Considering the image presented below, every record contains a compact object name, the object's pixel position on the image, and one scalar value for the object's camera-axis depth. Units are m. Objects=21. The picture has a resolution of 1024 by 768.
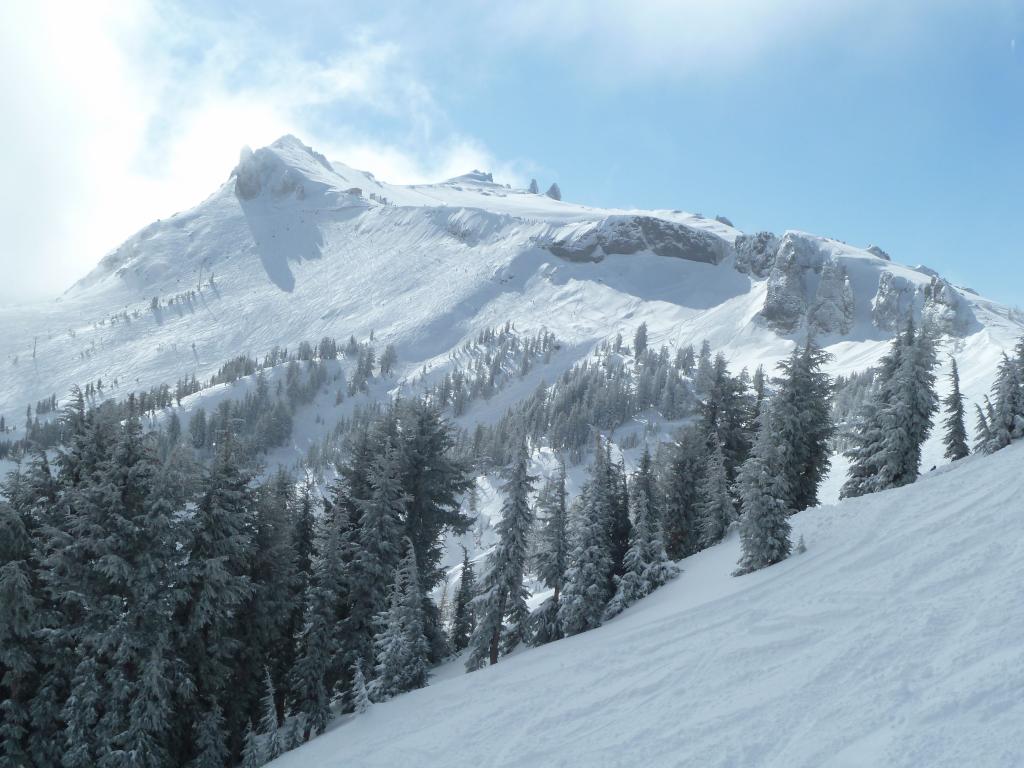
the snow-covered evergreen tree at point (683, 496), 37.72
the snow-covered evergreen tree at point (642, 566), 26.45
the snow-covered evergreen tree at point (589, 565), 25.73
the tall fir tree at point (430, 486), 30.19
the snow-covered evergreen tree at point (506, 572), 25.41
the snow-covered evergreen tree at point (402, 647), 23.31
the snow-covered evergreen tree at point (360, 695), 22.11
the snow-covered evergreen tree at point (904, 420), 30.78
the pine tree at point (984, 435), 34.33
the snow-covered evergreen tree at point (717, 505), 32.50
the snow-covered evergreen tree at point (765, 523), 22.81
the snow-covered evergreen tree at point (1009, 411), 32.72
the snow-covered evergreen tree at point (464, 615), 38.78
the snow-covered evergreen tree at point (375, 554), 25.09
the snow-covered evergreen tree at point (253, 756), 21.19
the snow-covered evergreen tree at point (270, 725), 21.25
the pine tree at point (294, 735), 22.09
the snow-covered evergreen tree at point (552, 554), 27.58
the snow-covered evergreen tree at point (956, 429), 45.41
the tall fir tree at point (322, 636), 22.56
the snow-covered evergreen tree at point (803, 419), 31.61
